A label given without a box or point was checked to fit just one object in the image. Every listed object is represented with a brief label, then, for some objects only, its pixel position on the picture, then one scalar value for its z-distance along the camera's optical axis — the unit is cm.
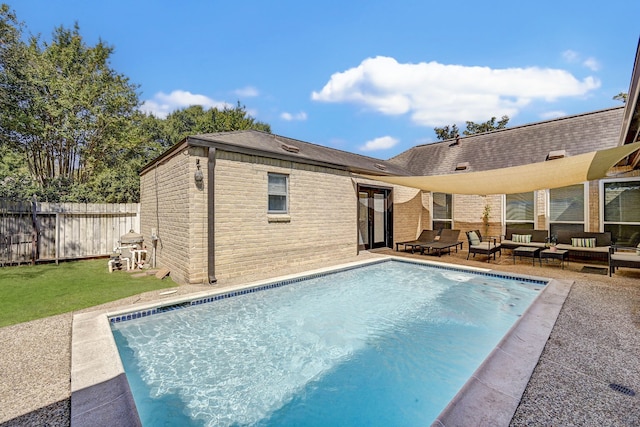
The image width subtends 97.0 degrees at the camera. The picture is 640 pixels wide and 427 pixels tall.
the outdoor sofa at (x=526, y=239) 1055
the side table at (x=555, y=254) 871
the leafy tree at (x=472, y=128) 3112
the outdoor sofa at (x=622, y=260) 719
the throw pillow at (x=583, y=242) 958
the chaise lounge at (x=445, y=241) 1175
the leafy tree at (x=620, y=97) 2258
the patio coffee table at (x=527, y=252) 935
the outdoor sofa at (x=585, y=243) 921
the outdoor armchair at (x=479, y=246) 1028
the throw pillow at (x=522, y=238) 1084
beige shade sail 643
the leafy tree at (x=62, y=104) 1396
